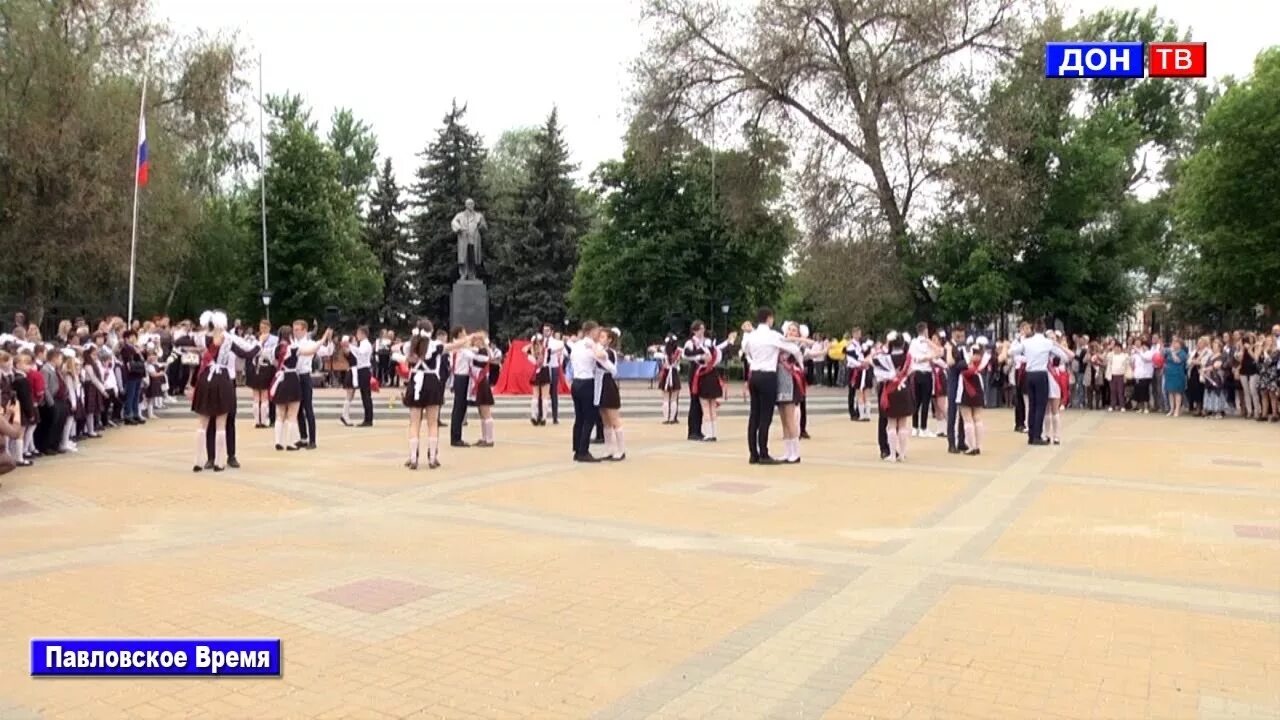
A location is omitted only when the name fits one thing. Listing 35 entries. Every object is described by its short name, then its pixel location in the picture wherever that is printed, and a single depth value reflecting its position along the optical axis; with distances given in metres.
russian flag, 31.22
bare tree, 31.95
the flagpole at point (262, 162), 44.59
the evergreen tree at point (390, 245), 56.88
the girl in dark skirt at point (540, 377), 20.52
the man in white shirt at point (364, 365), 19.56
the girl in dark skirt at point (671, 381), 21.27
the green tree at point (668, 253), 44.03
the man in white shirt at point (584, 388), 14.29
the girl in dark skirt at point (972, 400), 15.66
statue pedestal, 30.12
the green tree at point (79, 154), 34.19
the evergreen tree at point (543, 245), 53.59
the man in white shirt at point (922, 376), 15.44
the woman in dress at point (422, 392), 13.23
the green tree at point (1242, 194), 35.75
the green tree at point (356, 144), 74.94
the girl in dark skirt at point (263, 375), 16.33
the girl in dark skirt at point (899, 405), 14.55
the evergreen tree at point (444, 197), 53.56
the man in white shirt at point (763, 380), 14.21
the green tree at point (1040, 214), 31.31
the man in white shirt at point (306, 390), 15.23
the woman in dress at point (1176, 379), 25.48
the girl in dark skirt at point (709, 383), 17.31
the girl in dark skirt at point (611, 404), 14.39
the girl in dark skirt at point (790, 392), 14.32
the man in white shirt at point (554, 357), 20.55
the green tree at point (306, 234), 50.38
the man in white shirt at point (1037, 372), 16.58
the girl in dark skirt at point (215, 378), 12.64
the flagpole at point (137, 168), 30.77
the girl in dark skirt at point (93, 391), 17.33
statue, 31.42
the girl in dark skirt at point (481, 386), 16.27
